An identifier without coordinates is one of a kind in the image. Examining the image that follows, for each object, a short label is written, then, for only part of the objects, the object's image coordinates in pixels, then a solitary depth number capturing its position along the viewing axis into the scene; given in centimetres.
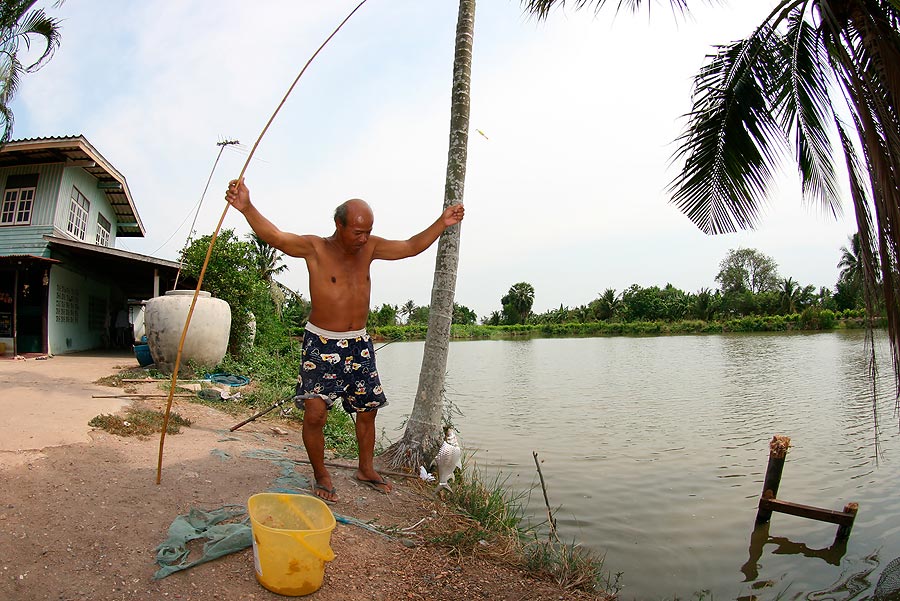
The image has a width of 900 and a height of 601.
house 1220
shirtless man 348
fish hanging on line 439
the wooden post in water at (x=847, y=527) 502
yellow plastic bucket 243
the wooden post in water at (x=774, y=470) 521
